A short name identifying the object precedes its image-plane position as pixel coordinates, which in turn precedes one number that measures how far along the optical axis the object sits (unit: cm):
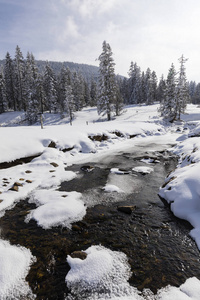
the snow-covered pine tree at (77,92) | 5378
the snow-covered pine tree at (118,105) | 3942
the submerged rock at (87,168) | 1036
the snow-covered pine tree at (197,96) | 9123
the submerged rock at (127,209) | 587
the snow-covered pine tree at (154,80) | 6862
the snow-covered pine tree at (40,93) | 4226
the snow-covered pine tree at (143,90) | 6679
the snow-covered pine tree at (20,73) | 4626
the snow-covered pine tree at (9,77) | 4785
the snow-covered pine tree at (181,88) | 3603
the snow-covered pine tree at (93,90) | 7201
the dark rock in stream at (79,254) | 396
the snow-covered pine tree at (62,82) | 5162
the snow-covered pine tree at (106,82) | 3250
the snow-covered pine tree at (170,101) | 3619
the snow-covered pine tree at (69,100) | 4047
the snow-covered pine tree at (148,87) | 6218
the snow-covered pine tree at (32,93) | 4016
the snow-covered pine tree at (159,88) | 7246
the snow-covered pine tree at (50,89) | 4834
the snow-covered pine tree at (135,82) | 6864
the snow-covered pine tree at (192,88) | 10681
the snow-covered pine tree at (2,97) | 4714
